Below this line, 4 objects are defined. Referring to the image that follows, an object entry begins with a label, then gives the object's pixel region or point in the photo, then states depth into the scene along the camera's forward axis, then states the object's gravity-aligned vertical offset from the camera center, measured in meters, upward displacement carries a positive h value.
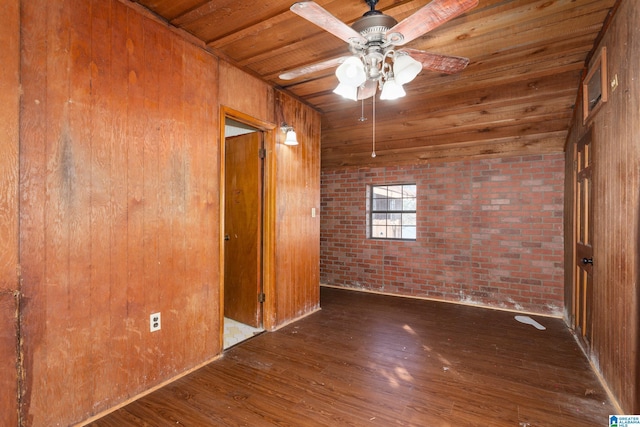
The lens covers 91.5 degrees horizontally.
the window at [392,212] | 4.94 +0.05
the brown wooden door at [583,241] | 2.62 -0.24
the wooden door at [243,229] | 3.41 -0.16
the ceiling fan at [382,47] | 1.38 +0.90
